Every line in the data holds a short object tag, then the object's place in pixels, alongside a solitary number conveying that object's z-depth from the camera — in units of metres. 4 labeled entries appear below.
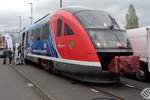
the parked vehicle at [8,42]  14.92
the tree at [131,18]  32.35
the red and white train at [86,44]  5.77
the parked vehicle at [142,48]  6.53
